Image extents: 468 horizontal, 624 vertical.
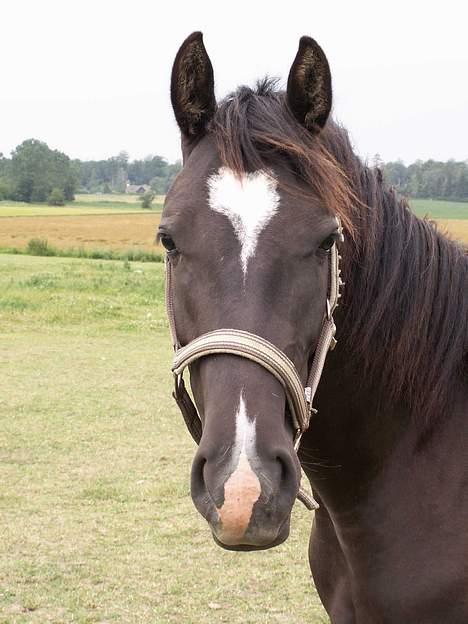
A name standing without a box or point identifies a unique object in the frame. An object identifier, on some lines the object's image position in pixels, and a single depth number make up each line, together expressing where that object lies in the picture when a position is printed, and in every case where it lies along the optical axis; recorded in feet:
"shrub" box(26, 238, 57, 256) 96.99
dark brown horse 5.97
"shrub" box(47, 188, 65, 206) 180.42
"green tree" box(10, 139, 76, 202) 171.22
